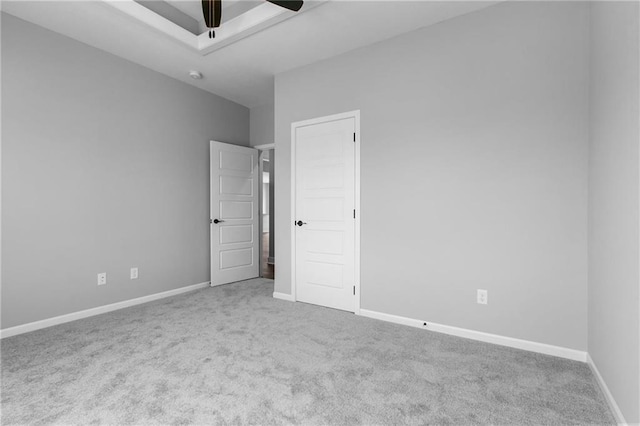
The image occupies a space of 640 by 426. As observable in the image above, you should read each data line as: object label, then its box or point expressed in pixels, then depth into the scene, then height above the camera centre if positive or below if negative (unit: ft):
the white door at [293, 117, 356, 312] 11.09 -0.12
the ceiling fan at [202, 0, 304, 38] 7.88 +5.46
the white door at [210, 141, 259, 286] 14.75 -0.13
